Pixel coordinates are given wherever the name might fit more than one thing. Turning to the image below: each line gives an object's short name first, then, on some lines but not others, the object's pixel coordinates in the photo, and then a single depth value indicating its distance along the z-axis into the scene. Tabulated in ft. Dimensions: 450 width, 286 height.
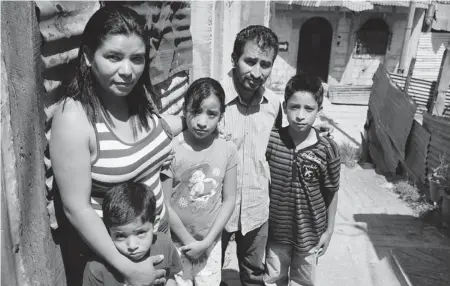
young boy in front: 5.53
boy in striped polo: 8.25
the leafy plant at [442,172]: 17.53
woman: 5.08
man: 8.39
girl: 7.42
